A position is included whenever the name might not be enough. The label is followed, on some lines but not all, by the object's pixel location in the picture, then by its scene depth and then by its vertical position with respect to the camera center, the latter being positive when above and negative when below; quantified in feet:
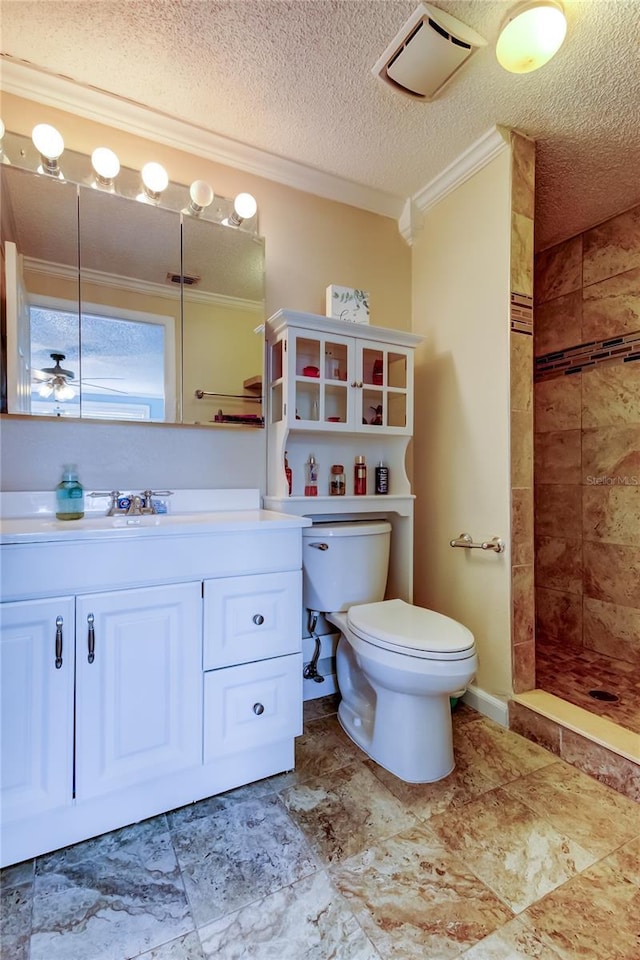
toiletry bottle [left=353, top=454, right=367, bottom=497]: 6.32 +0.02
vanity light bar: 4.71 +3.50
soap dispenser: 4.58 -0.22
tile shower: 6.93 +0.38
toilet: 4.33 -1.77
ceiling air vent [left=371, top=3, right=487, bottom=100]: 4.02 +4.19
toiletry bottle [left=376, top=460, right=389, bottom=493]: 6.47 +0.02
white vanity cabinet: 3.43 -1.65
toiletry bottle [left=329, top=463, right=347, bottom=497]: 6.29 -0.03
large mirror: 4.74 +2.02
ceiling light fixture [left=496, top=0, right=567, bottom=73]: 3.87 +4.07
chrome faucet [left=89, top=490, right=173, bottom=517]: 5.00 -0.29
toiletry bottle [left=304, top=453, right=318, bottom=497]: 6.13 +0.10
